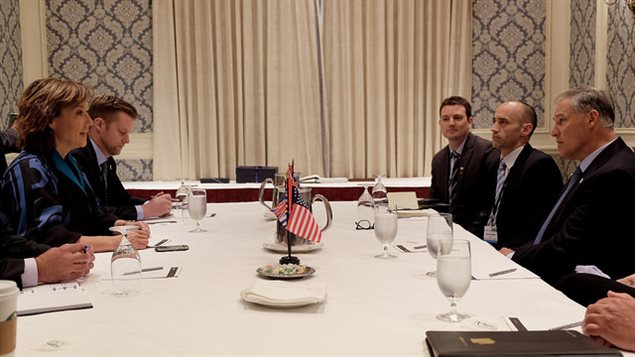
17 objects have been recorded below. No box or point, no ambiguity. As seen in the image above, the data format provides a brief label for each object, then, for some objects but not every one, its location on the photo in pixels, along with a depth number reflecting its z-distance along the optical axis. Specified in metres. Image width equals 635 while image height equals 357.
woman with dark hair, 2.16
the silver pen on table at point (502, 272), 1.88
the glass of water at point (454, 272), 1.38
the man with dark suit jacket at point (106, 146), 3.34
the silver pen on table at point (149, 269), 1.98
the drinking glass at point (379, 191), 3.95
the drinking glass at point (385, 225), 2.12
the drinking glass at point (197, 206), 2.66
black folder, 1.11
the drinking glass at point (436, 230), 1.88
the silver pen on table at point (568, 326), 1.37
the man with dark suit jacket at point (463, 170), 4.26
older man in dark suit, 2.62
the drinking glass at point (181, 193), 3.56
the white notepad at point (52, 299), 1.52
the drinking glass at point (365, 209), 3.07
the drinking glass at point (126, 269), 1.72
